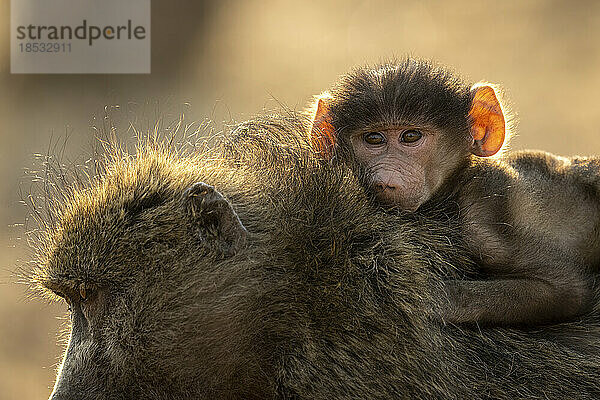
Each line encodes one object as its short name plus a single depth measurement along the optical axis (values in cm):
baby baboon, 579
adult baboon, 543
